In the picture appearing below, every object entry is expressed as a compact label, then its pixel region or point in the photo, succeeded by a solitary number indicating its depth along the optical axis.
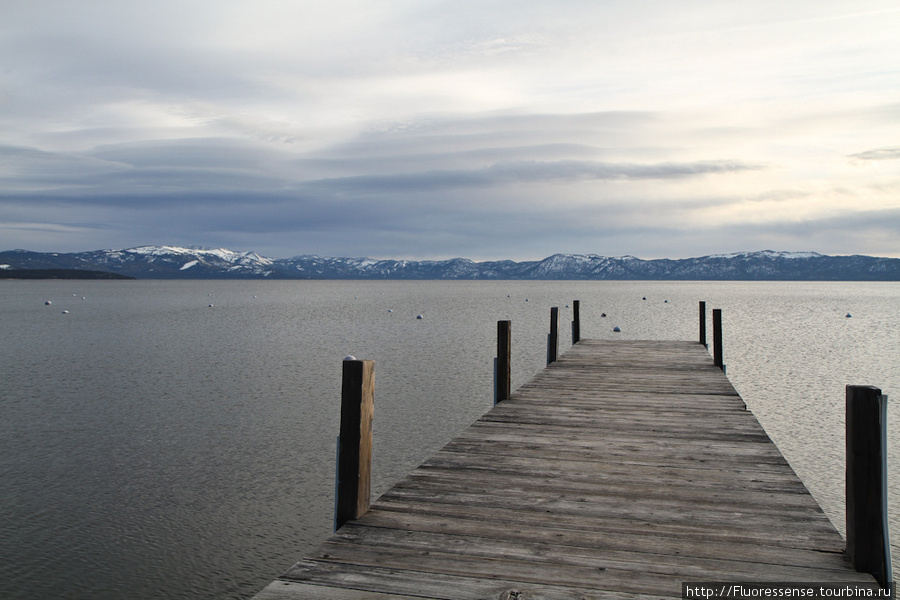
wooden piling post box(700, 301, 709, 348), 22.41
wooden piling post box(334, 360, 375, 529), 5.27
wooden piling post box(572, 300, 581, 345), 23.12
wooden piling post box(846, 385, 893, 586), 4.24
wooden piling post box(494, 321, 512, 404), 11.41
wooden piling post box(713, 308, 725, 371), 17.94
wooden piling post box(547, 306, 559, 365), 18.31
